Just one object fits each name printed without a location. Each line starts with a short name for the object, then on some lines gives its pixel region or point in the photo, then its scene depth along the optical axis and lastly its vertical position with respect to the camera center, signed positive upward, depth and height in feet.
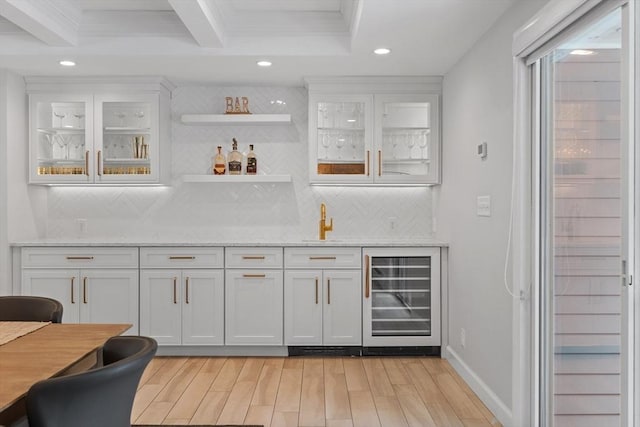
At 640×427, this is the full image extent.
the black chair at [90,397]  5.09 -1.83
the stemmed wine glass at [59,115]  16.03 +2.67
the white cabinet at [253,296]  15.23 -2.43
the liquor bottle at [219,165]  16.63 +1.29
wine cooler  15.28 -2.45
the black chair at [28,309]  9.08 -1.69
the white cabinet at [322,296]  15.24 -2.42
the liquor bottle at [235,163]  16.65 +1.36
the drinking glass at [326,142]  16.08 +1.93
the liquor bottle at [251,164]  16.72 +1.33
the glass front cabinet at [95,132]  15.80 +2.18
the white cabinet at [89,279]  15.17 -1.97
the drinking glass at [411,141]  16.06 +1.97
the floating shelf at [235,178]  16.30 +0.88
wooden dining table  5.49 -1.74
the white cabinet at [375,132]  15.92 +2.23
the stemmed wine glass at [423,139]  16.07 +2.03
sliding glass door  7.12 -0.28
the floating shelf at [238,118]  16.22 +2.64
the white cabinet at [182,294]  15.19 -2.38
